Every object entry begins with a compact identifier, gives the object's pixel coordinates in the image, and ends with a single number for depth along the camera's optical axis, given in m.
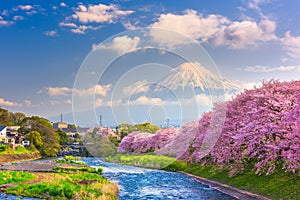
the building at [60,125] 152.44
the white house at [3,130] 76.79
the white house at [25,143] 76.56
